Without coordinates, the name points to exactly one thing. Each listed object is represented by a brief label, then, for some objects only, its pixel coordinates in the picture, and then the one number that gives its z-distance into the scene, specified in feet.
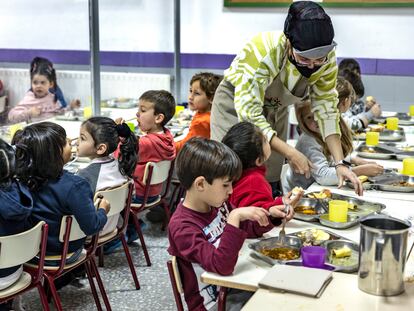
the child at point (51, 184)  9.09
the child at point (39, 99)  16.35
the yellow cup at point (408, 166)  11.45
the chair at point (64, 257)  9.05
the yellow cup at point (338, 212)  8.49
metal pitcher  5.93
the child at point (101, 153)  11.43
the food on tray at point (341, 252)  7.05
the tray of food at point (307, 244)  6.80
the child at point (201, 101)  15.52
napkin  5.93
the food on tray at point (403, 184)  10.56
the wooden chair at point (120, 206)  10.60
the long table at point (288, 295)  5.74
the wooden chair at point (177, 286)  6.70
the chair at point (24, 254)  8.09
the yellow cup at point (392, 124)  16.69
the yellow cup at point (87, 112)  16.34
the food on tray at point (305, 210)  8.78
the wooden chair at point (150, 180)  13.03
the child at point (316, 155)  10.68
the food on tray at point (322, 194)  9.41
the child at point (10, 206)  8.44
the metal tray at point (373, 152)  13.05
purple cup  6.63
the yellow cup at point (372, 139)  14.29
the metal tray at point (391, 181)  10.28
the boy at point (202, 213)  6.87
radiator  17.37
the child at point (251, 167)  8.51
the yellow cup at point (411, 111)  19.26
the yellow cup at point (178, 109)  19.69
